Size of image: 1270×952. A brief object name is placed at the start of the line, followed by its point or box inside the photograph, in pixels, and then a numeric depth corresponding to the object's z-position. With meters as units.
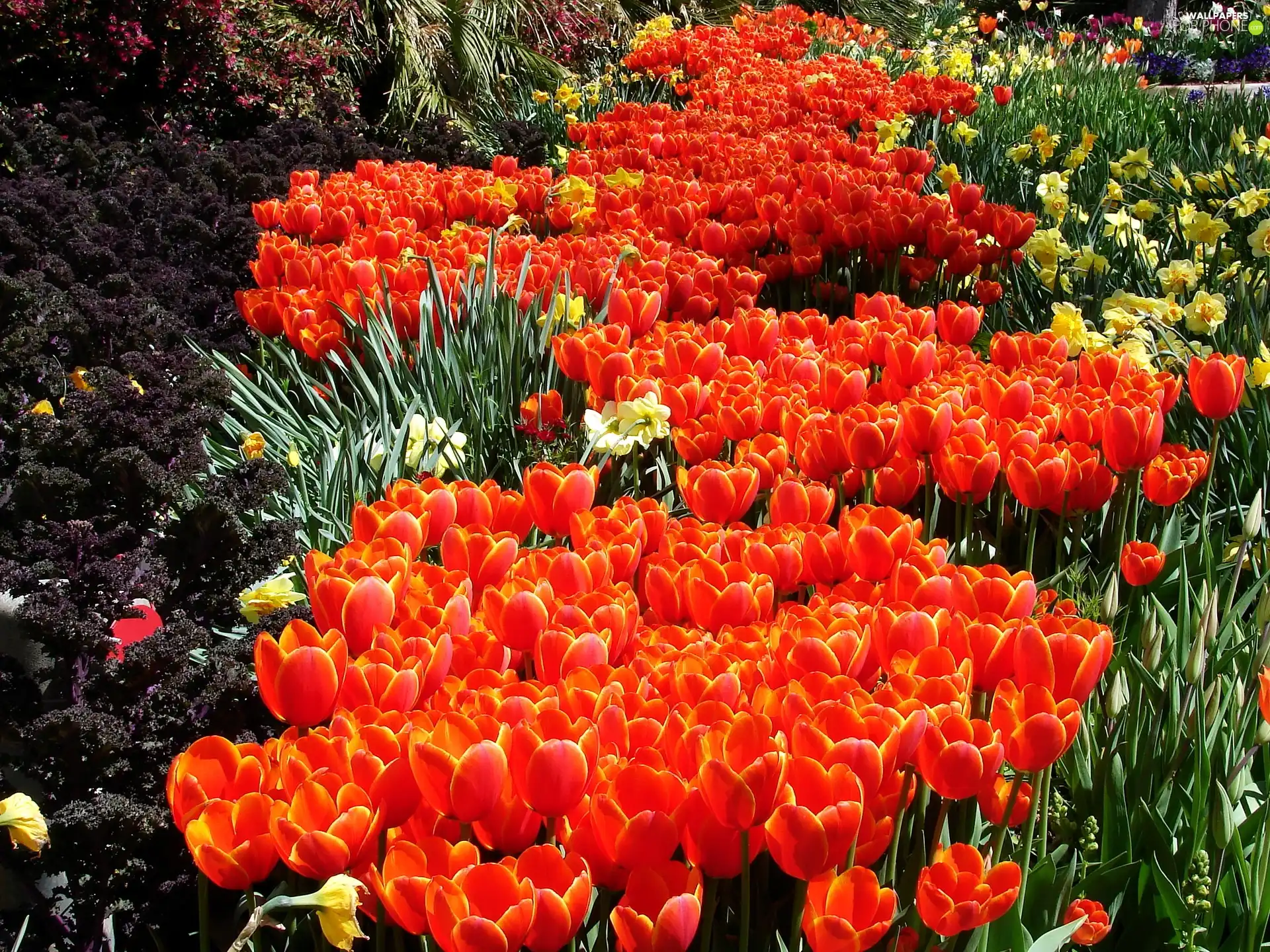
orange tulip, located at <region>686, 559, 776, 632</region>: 1.42
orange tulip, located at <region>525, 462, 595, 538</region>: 1.68
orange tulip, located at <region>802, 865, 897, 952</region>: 1.00
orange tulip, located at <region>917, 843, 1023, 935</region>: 1.01
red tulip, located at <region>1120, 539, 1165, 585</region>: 1.72
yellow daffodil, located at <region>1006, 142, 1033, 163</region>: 4.64
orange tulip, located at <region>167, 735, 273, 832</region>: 1.05
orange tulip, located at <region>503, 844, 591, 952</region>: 0.95
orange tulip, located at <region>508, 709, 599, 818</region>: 1.02
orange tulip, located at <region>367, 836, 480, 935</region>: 0.97
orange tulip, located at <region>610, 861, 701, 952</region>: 0.97
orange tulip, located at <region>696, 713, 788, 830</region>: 1.00
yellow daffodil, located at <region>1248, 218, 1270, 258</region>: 3.07
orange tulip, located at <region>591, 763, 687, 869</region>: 1.01
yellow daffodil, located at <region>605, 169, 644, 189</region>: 4.14
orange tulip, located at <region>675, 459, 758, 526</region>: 1.75
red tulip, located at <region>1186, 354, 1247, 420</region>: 1.99
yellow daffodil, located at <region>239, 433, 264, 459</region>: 2.39
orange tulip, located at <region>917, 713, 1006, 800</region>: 1.07
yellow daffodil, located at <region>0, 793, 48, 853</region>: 1.29
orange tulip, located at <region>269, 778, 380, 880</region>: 1.00
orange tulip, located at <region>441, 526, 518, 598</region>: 1.54
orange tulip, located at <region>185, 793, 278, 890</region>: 1.01
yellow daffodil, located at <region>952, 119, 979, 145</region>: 5.40
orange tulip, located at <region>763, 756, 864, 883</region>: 0.98
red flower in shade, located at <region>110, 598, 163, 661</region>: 1.89
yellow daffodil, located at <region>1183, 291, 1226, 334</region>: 2.76
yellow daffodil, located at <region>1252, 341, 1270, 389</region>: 2.43
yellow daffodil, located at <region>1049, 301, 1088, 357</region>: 2.60
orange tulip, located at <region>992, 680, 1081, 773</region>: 1.11
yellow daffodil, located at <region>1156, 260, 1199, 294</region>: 3.03
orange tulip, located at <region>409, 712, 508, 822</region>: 1.02
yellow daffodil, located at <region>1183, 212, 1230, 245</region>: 3.36
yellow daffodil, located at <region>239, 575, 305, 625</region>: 1.78
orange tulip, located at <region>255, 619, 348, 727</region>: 1.18
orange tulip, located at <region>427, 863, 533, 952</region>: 0.92
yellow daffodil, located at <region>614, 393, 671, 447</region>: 2.07
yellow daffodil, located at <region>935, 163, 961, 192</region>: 3.99
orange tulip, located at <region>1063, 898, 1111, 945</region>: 1.14
